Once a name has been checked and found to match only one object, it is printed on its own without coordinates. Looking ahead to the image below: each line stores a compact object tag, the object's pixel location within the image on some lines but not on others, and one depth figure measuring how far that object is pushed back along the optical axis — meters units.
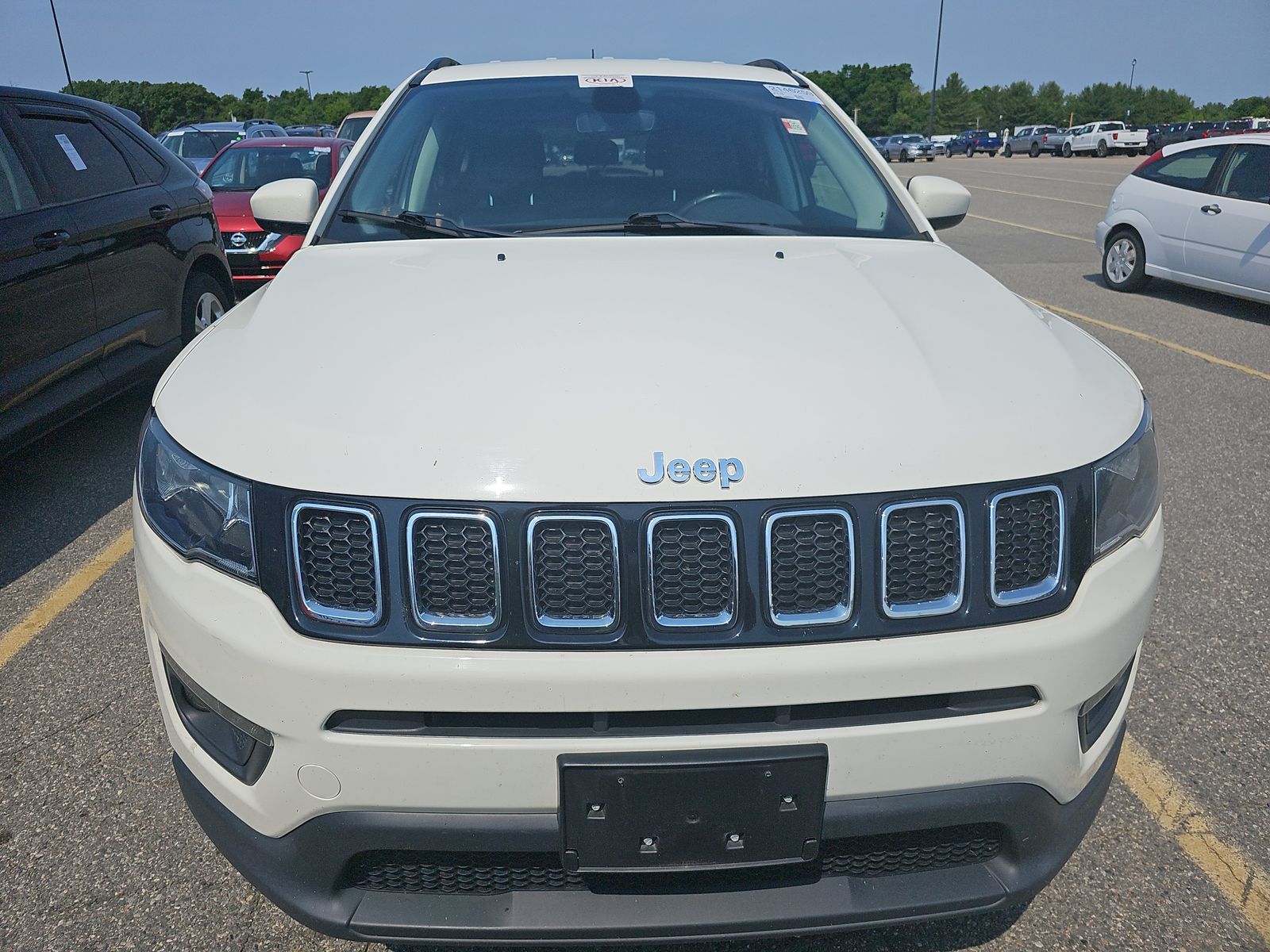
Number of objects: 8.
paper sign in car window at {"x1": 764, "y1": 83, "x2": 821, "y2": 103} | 3.21
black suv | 4.13
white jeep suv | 1.48
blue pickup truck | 59.12
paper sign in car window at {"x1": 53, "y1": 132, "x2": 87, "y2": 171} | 4.83
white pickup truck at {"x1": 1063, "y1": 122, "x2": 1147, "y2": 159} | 43.22
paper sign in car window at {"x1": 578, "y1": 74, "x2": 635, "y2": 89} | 3.07
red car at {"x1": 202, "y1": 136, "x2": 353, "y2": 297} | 8.38
